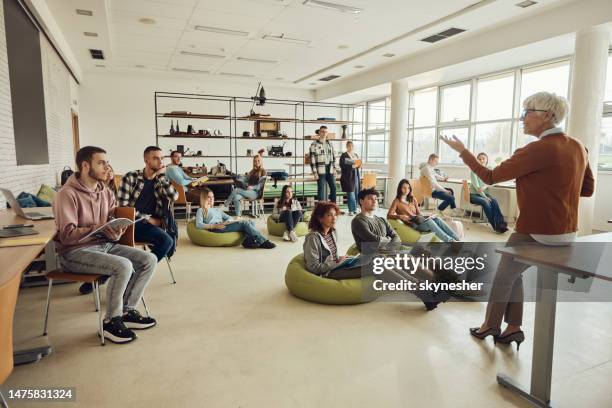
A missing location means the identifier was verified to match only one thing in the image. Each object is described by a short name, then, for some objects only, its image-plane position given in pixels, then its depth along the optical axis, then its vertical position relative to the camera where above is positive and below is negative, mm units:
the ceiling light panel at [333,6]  5520 +2057
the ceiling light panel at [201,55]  8402 +2070
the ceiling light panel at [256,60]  8867 +2060
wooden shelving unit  11492 +855
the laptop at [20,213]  2975 -462
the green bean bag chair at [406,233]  5094 -984
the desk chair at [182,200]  6965 -834
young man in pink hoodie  2648 -669
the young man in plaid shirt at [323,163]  7953 -175
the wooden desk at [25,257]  1736 -497
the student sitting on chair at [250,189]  7500 -669
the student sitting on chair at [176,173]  6758 -332
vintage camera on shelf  9156 +40
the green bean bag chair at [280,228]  6199 -1139
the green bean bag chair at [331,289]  3309 -1110
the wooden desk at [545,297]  1888 -682
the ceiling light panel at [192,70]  10055 +2076
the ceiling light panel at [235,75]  10375 +2052
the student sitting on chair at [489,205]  6632 -818
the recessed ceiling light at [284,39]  7113 +2058
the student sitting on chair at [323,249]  3408 -807
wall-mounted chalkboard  4492 +825
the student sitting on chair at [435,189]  7189 -603
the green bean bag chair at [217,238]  5500 -1146
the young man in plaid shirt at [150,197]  3637 -398
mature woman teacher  2162 -107
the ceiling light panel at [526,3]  5443 +2058
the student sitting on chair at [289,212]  6005 -879
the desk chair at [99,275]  2660 -802
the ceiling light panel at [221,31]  6707 +2060
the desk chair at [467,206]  6945 -970
